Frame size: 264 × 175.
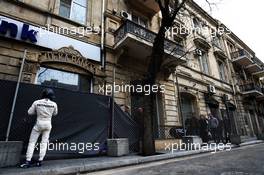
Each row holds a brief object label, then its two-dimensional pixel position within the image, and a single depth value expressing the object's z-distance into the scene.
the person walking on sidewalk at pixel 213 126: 10.61
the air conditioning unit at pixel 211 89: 14.84
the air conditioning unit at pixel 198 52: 15.01
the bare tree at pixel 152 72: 6.17
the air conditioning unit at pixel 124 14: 10.50
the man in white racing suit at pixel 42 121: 4.24
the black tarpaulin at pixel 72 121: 4.73
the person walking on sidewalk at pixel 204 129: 10.40
